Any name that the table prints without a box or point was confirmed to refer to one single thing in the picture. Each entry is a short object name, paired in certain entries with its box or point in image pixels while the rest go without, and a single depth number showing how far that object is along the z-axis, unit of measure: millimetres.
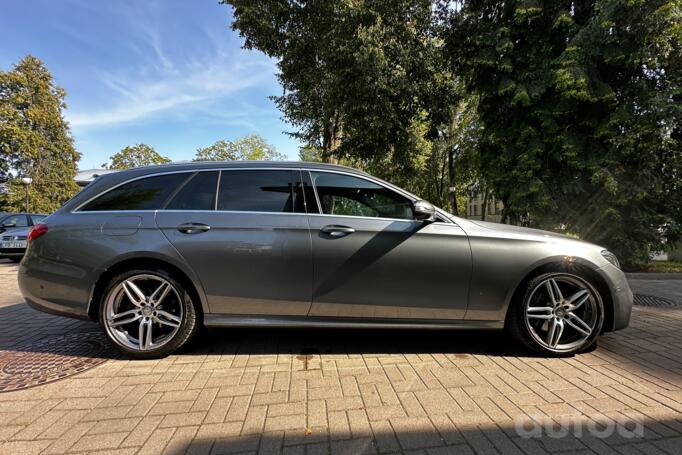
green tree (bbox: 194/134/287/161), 48438
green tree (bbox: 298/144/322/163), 36050
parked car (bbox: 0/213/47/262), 9797
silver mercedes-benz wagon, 2867
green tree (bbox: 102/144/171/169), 53125
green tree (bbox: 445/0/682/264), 7348
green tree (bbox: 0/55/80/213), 32188
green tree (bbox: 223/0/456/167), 9664
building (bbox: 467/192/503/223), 55400
